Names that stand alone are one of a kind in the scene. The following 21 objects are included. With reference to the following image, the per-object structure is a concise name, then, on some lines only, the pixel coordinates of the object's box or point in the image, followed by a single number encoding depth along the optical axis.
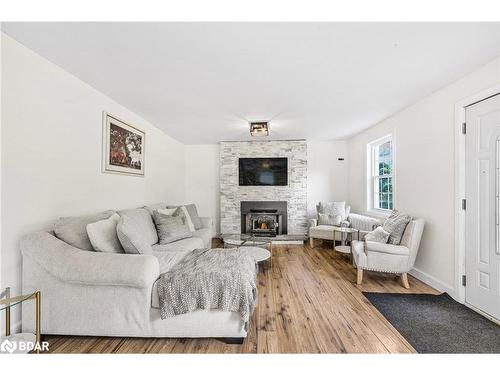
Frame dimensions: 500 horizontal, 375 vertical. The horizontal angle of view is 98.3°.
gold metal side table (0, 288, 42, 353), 1.30
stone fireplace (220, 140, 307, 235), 5.21
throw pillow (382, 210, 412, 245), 2.68
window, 3.89
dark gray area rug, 1.61
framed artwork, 2.67
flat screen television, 5.23
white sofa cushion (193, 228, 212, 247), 3.43
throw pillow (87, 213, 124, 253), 1.79
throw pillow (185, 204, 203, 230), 3.91
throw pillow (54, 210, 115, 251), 1.80
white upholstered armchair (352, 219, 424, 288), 2.55
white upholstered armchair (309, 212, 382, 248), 3.91
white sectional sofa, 1.59
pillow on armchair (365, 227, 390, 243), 2.74
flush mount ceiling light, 3.52
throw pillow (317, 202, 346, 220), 4.64
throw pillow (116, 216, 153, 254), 1.86
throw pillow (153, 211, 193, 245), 2.87
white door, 1.95
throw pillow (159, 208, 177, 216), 3.18
